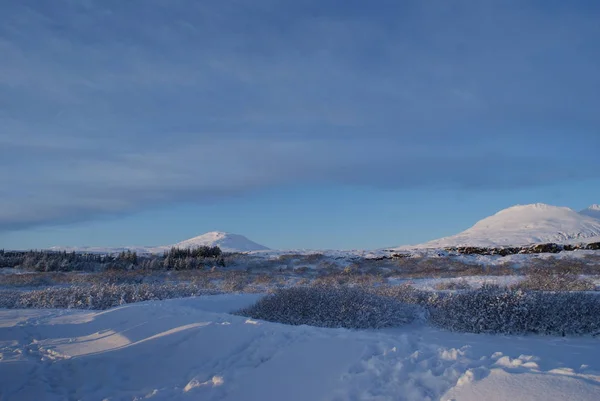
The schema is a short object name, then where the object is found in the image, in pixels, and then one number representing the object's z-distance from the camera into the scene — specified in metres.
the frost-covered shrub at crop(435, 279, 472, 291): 15.26
